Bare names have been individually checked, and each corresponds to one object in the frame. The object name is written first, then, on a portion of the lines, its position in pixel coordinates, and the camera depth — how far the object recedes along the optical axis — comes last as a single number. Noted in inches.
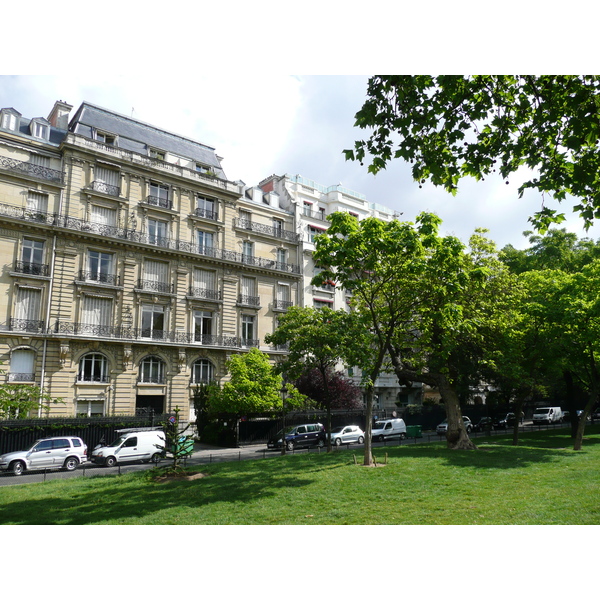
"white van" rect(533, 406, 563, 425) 1863.9
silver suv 861.2
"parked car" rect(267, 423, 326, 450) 1194.0
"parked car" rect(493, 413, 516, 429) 1772.9
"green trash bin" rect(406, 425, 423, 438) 1514.5
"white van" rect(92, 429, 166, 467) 949.8
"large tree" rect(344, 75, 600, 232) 360.5
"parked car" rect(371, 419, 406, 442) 1417.3
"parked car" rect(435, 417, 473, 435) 1607.7
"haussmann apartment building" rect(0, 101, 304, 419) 1255.5
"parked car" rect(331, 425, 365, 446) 1280.8
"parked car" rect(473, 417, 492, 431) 1737.2
